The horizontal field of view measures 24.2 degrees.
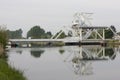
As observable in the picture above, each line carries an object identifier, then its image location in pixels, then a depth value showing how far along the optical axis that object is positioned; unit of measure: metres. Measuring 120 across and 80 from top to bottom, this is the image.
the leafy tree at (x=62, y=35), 125.86
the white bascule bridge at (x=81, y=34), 110.58
